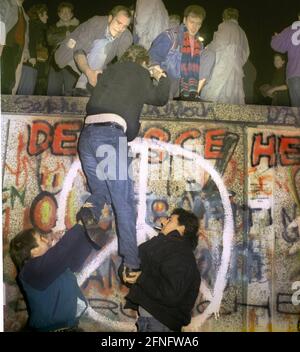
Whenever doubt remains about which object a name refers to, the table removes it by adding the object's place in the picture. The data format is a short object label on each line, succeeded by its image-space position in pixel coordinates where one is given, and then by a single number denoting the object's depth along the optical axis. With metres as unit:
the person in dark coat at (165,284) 5.39
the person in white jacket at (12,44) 5.56
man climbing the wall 5.49
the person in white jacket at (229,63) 5.73
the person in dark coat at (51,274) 5.39
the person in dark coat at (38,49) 5.61
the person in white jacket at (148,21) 5.64
